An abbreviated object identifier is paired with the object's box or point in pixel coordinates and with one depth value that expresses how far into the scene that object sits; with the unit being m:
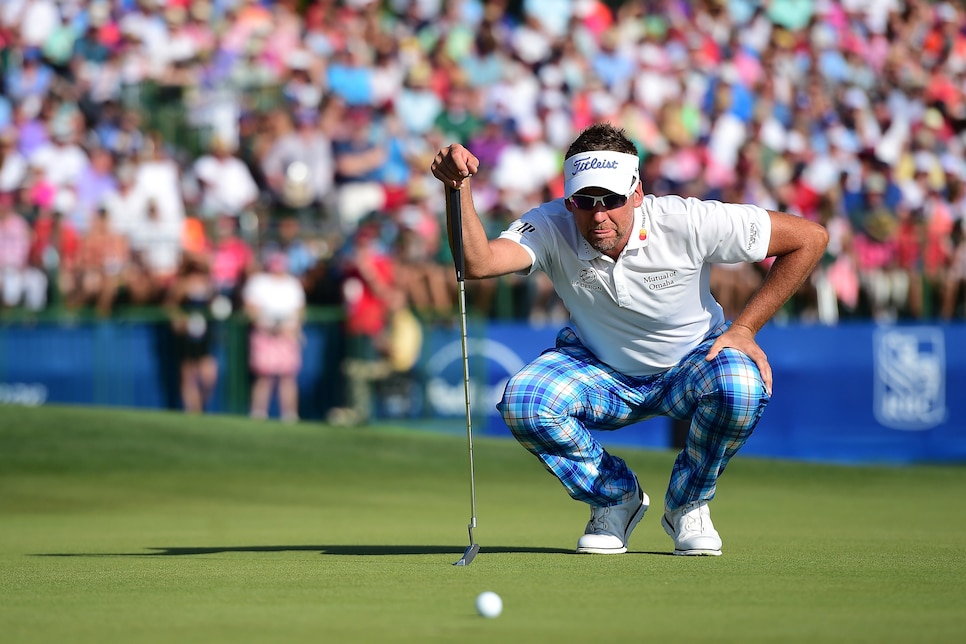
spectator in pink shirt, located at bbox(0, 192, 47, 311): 32.75
